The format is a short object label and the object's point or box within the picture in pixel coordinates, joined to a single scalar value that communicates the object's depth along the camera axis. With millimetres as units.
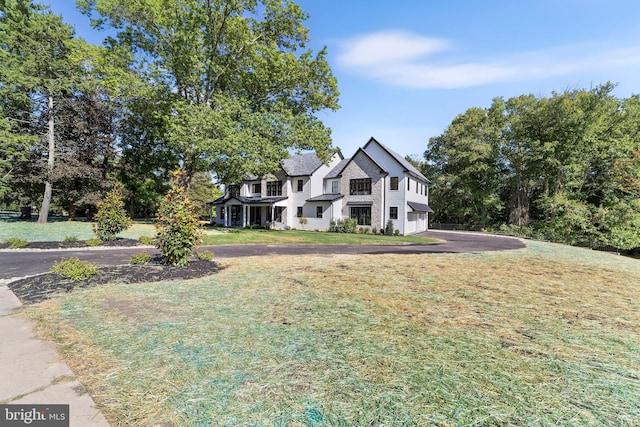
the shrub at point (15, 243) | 11477
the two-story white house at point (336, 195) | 27891
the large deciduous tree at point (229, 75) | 20266
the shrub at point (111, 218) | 13203
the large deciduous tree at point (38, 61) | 22578
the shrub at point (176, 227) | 8219
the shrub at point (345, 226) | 27938
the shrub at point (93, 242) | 12516
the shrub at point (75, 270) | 6723
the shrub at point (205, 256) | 9664
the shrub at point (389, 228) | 26808
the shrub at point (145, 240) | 13496
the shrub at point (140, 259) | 8773
